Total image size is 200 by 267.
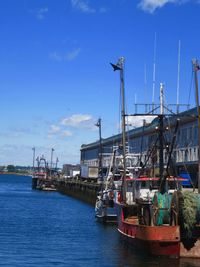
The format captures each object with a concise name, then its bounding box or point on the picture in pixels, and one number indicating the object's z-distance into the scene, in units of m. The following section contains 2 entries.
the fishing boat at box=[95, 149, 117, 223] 60.94
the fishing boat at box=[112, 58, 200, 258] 34.91
